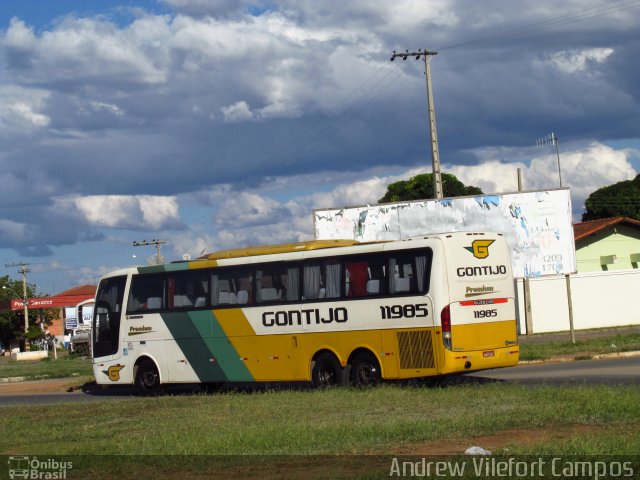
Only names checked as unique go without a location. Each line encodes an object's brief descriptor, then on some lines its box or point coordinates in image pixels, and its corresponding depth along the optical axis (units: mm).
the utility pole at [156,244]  92412
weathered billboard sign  36906
